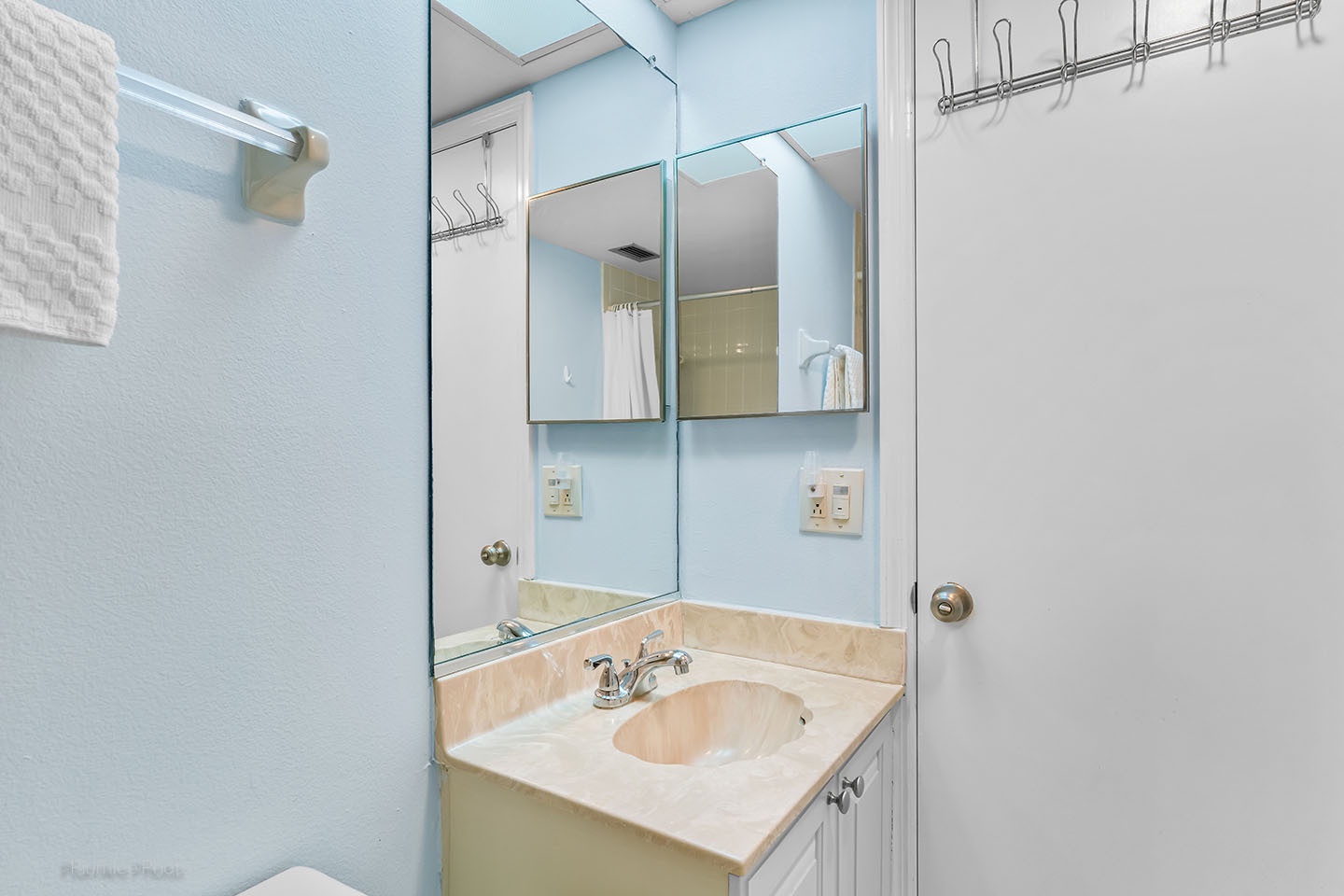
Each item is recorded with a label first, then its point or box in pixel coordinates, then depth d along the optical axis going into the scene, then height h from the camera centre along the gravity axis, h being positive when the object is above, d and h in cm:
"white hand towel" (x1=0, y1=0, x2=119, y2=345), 55 +23
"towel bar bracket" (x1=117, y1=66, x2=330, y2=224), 68 +35
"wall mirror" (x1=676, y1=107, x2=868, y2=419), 142 +40
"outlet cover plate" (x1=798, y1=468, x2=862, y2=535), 143 -10
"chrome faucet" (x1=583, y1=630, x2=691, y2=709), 127 -42
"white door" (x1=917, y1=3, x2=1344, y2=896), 105 -3
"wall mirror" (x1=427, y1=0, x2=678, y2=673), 111 +18
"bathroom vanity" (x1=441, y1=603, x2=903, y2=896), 87 -49
